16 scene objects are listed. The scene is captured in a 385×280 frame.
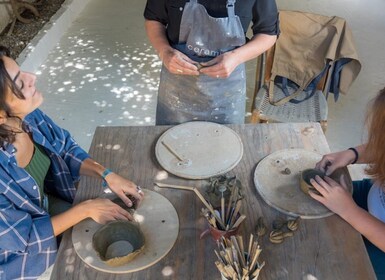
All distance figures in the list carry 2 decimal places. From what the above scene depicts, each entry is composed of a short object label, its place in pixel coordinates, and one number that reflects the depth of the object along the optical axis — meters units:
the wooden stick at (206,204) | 1.31
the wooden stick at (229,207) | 1.33
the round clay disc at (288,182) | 1.44
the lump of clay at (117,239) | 1.34
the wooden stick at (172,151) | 1.67
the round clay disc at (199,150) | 1.61
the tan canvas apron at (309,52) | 2.80
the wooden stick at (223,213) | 1.31
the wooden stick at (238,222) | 1.28
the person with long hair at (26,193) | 1.43
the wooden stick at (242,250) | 1.16
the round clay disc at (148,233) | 1.30
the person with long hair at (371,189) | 1.37
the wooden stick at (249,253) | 1.16
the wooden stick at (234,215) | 1.31
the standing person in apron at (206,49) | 1.83
